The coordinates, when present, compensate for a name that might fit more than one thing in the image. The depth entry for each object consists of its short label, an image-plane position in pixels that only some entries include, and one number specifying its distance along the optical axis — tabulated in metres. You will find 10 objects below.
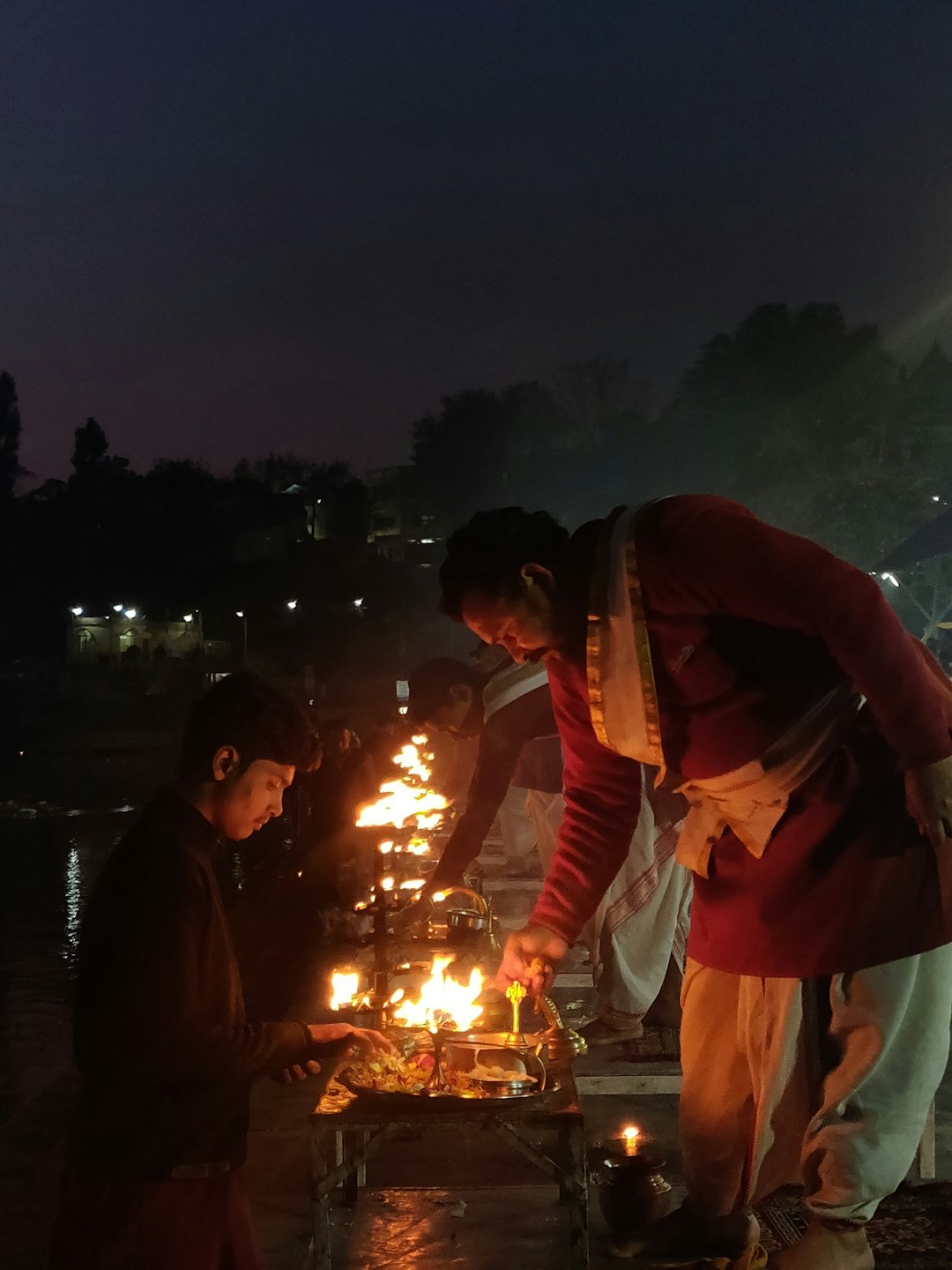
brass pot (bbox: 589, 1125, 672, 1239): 4.09
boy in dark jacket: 2.87
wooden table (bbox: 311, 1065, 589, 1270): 3.44
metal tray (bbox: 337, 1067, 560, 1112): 3.41
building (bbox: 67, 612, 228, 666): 75.25
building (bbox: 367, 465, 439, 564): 75.50
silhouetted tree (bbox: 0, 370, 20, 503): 87.94
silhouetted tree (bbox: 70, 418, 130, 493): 89.44
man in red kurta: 2.99
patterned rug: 3.75
